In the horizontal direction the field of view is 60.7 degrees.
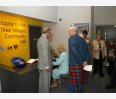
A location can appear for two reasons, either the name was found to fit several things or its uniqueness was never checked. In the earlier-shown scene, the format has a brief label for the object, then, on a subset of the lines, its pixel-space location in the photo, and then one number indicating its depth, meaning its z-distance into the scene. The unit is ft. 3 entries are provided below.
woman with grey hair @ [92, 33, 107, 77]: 9.68
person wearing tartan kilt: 5.89
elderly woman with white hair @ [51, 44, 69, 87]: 7.51
